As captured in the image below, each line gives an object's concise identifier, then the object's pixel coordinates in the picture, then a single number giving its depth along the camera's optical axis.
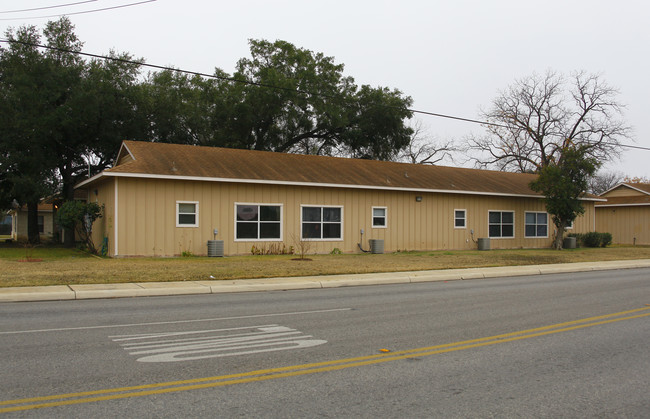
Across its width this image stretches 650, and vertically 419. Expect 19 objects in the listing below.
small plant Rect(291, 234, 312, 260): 23.92
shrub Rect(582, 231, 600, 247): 33.94
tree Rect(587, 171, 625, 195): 82.72
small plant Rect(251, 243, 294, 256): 23.23
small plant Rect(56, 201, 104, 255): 22.52
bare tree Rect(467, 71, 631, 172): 45.72
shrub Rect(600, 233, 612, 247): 34.50
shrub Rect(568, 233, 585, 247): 33.91
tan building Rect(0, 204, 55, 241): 45.75
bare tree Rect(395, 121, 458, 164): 60.22
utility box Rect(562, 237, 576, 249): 32.31
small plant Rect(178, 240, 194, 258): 21.71
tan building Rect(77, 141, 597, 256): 21.25
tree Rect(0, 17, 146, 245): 29.16
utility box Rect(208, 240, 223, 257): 21.80
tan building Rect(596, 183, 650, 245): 38.81
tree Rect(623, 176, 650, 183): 78.56
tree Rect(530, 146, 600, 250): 28.84
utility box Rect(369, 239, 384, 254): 25.56
